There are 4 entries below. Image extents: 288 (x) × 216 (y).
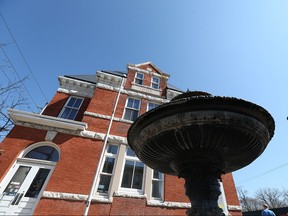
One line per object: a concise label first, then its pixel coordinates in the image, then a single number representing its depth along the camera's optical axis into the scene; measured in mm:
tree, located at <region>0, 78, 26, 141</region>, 9520
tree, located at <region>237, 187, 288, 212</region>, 54650
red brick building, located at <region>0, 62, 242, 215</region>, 6449
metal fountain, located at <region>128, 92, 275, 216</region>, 2350
